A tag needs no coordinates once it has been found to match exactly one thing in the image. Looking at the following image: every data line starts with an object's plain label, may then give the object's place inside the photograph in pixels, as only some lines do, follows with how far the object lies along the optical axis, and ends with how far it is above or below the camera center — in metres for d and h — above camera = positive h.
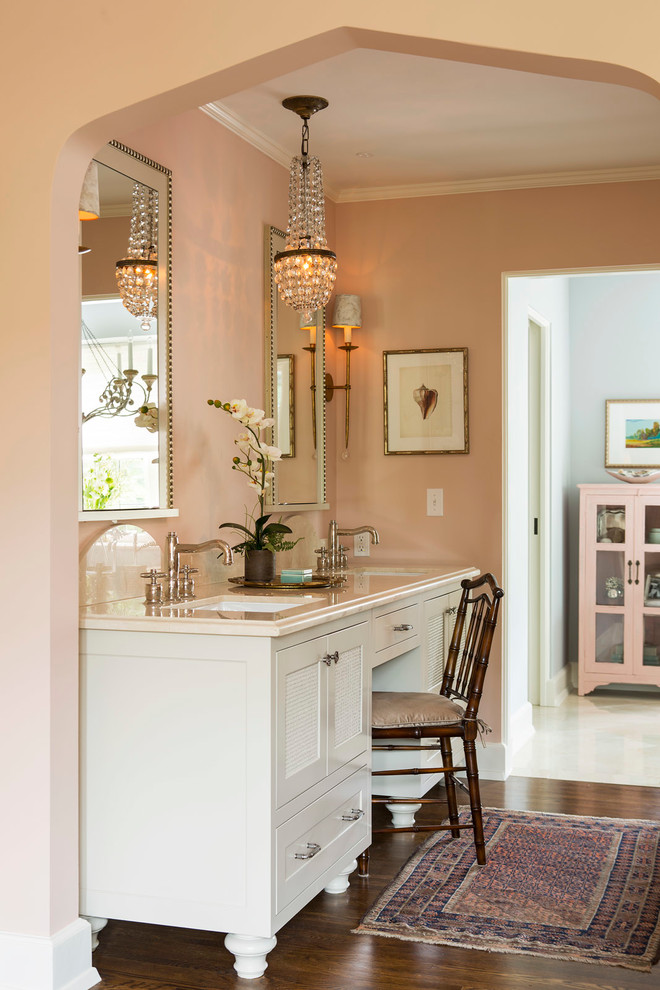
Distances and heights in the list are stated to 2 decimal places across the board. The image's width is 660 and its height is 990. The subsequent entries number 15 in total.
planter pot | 3.51 -0.23
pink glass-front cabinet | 6.36 -0.54
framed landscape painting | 6.71 +0.41
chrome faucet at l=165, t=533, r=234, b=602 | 3.03 -0.18
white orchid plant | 3.43 +0.11
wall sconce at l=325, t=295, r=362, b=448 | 4.70 +0.81
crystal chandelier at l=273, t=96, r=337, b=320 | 3.67 +0.87
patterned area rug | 2.83 -1.18
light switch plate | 4.72 -0.03
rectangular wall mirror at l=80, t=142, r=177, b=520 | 2.96 +0.42
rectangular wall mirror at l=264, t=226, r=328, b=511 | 4.09 +0.40
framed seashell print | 4.69 +0.42
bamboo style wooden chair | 3.39 -0.72
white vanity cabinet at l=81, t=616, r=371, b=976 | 2.52 -0.69
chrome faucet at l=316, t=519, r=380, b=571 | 4.09 -0.21
